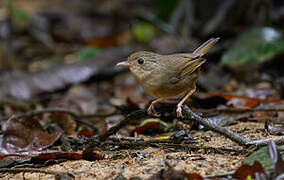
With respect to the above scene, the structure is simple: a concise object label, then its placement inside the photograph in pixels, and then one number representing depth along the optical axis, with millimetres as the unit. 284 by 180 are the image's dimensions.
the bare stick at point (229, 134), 5262
